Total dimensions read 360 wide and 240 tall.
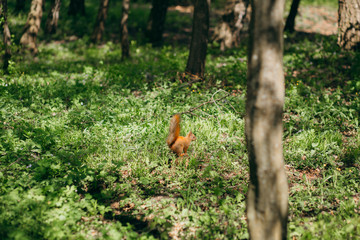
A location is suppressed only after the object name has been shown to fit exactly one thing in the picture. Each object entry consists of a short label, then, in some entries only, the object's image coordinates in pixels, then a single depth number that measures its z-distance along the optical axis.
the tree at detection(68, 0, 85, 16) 16.97
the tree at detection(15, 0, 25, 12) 16.02
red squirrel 4.27
